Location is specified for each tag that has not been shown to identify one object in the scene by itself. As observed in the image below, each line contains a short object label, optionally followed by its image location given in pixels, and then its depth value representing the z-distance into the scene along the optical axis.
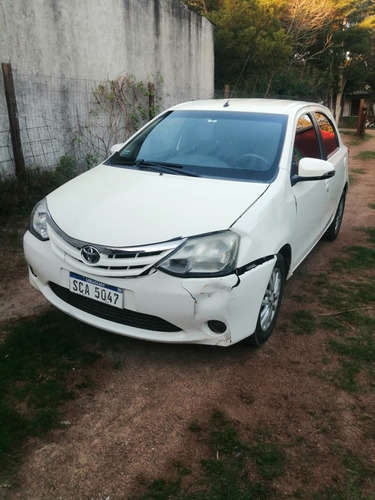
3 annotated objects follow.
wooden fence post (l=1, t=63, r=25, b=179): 5.59
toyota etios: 2.47
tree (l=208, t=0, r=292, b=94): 15.15
